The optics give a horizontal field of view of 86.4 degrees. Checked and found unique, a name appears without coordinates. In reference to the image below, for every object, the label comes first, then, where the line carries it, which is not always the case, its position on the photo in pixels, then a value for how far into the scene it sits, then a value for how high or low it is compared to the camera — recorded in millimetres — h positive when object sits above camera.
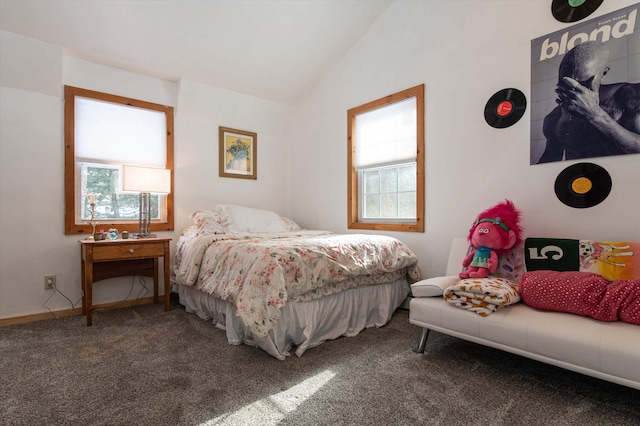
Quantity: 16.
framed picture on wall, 3957 +699
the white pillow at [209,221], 3263 -95
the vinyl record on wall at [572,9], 2172 +1331
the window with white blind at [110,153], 3053 +569
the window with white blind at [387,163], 3123 +487
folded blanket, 1832 -459
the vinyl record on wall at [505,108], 2468 +776
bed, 2061 -499
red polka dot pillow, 1595 -412
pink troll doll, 2207 -170
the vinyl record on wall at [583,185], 2119 +174
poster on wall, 2029 +785
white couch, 1440 -603
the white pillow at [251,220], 3484 -89
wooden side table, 2691 -419
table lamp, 2984 +247
